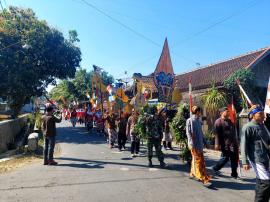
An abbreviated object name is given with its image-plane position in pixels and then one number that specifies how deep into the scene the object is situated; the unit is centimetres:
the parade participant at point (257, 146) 336
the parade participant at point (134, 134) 745
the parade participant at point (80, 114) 1827
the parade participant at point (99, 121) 1241
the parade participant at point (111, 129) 912
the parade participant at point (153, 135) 611
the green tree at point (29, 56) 1390
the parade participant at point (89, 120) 1414
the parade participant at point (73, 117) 1677
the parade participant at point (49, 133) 641
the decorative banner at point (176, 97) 1083
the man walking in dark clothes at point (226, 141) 531
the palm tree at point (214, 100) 967
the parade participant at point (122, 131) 848
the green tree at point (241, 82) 1005
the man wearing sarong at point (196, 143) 488
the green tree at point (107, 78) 3453
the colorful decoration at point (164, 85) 790
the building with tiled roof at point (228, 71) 1119
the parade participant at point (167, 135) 882
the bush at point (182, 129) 605
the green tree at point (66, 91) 3342
